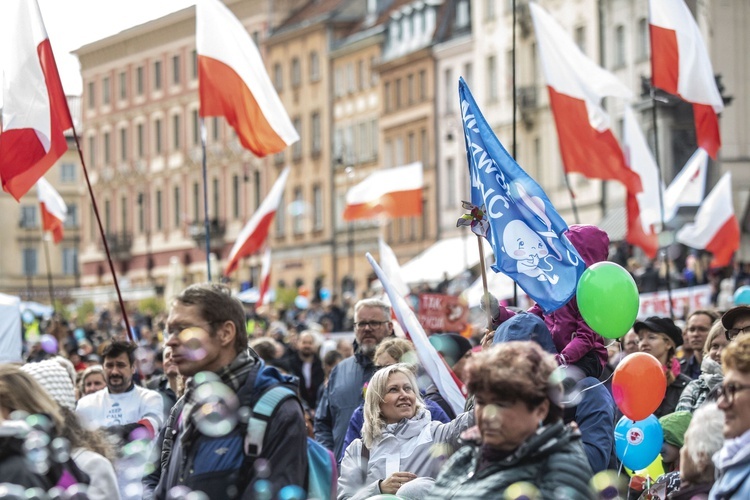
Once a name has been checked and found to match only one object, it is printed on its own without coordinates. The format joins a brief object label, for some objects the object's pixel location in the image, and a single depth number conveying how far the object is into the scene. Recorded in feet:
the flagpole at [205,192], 43.92
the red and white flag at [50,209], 82.84
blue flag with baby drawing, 28.84
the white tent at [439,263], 133.18
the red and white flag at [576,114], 56.80
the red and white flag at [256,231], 72.38
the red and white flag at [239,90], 51.70
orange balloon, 28.58
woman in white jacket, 29.43
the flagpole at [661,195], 53.86
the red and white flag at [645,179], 69.87
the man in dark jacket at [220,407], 20.77
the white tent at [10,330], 60.25
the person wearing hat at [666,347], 35.63
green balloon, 27.48
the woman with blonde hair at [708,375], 30.40
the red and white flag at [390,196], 95.45
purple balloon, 63.65
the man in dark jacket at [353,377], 37.19
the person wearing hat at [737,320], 30.66
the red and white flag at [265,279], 95.53
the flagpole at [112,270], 36.58
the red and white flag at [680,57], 54.95
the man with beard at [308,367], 59.82
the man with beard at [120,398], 36.60
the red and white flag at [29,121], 43.91
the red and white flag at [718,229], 75.46
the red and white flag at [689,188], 81.15
